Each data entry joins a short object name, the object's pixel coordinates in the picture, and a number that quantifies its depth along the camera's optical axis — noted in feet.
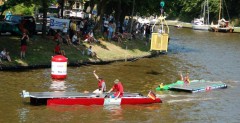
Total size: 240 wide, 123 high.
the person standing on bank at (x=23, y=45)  117.91
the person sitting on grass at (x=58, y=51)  124.87
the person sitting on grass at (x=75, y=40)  139.31
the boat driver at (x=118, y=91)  86.43
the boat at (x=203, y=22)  353.92
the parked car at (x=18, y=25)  135.23
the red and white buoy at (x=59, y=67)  106.42
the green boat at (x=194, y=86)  103.74
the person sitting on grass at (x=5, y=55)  112.51
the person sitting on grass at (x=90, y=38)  145.07
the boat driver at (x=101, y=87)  87.98
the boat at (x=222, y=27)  335.26
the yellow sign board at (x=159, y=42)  129.39
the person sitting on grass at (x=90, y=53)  134.31
